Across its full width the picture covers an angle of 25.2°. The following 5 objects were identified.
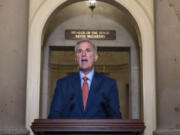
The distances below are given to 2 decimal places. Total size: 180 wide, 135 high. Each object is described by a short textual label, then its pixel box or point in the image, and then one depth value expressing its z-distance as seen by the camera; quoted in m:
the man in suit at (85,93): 4.00
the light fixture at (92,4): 9.26
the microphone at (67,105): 3.99
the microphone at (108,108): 4.00
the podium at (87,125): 3.46
